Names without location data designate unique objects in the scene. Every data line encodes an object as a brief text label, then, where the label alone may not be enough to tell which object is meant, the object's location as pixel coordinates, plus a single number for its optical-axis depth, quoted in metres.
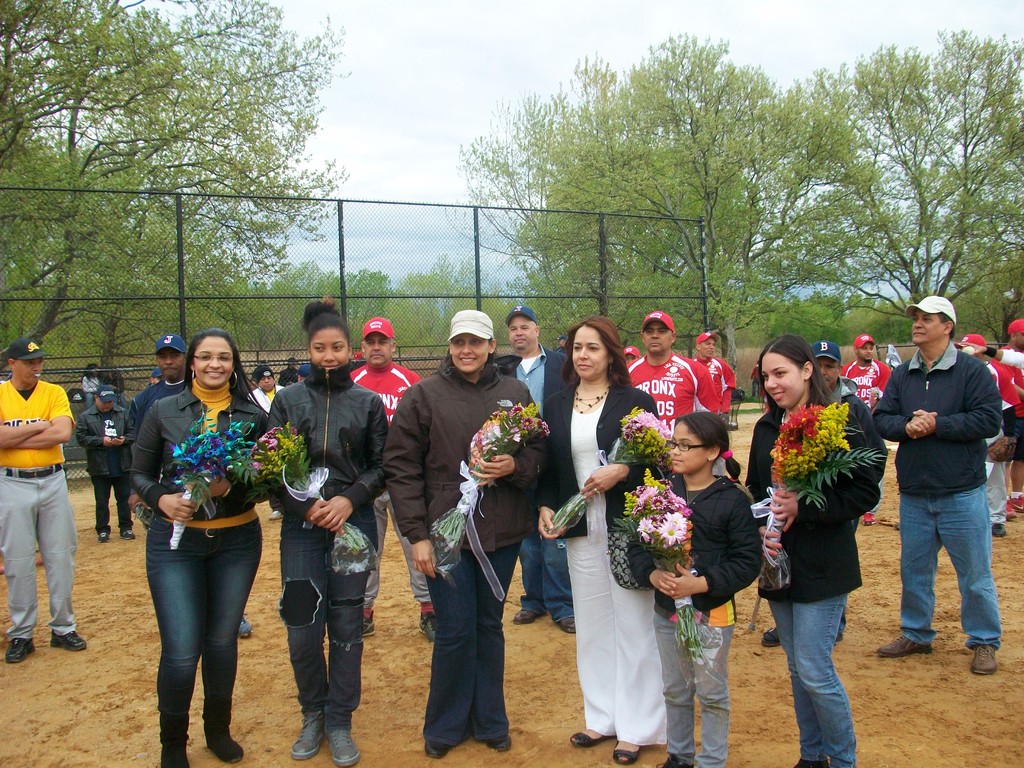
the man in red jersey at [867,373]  9.76
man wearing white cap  4.69
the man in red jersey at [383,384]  5.75
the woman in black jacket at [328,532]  3.80
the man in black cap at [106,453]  9.36
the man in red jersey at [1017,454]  8.81
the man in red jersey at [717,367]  9.62
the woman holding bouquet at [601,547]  3.78
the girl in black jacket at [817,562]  3.13
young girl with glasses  3.23
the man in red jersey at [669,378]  6.28
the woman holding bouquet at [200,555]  3.60
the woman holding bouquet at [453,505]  3.83
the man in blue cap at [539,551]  5.86
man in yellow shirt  5.42
